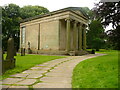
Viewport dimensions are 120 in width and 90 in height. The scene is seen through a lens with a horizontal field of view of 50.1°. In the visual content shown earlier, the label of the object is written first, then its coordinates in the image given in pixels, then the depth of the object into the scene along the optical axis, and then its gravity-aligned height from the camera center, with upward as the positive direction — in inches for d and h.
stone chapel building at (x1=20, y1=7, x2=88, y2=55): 918.2 +112.9
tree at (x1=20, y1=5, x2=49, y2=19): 1648.7 +472.7
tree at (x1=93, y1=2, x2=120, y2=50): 312.3 +73.5
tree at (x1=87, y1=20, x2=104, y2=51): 1500.4 +75.6
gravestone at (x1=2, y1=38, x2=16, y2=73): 268.7 -29.3
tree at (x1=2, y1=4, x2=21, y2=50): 1390.3 +246.6
